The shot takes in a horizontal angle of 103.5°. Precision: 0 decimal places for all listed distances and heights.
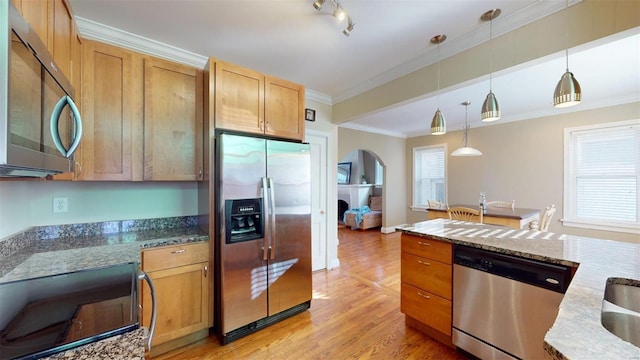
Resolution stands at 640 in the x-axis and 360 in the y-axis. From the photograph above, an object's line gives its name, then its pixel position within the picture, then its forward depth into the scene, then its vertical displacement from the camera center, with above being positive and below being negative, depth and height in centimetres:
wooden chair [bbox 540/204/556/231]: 350 -55
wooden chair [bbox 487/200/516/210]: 410 -42
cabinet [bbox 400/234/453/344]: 200 -88
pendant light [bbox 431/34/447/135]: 251 +55
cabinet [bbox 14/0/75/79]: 95 +72
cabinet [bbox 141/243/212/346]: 187 -86
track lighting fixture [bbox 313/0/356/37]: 172 +119
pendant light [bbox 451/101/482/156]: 381 +43
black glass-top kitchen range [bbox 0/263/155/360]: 83 -53
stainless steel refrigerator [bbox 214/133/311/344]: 206 -47
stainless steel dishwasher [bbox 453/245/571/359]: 150 -81
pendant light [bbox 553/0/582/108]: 152 +54
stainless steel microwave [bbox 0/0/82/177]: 63 +24
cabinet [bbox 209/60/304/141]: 214 +72
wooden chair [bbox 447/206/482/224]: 343 -48
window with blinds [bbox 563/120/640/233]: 369 +5
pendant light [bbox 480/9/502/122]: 192 +58
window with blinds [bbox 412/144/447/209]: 614 +14
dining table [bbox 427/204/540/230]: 330 -51
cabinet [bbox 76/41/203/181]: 186 +50
